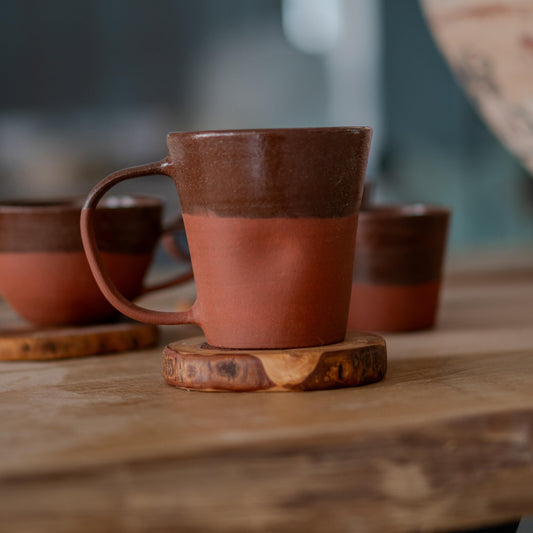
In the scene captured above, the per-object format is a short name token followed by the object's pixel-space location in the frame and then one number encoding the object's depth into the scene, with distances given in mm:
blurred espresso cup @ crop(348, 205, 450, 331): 663
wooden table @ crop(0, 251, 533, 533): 346
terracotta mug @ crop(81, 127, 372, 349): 466
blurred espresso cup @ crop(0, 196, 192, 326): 624
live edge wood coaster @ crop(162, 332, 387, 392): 465
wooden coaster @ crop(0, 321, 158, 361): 605
